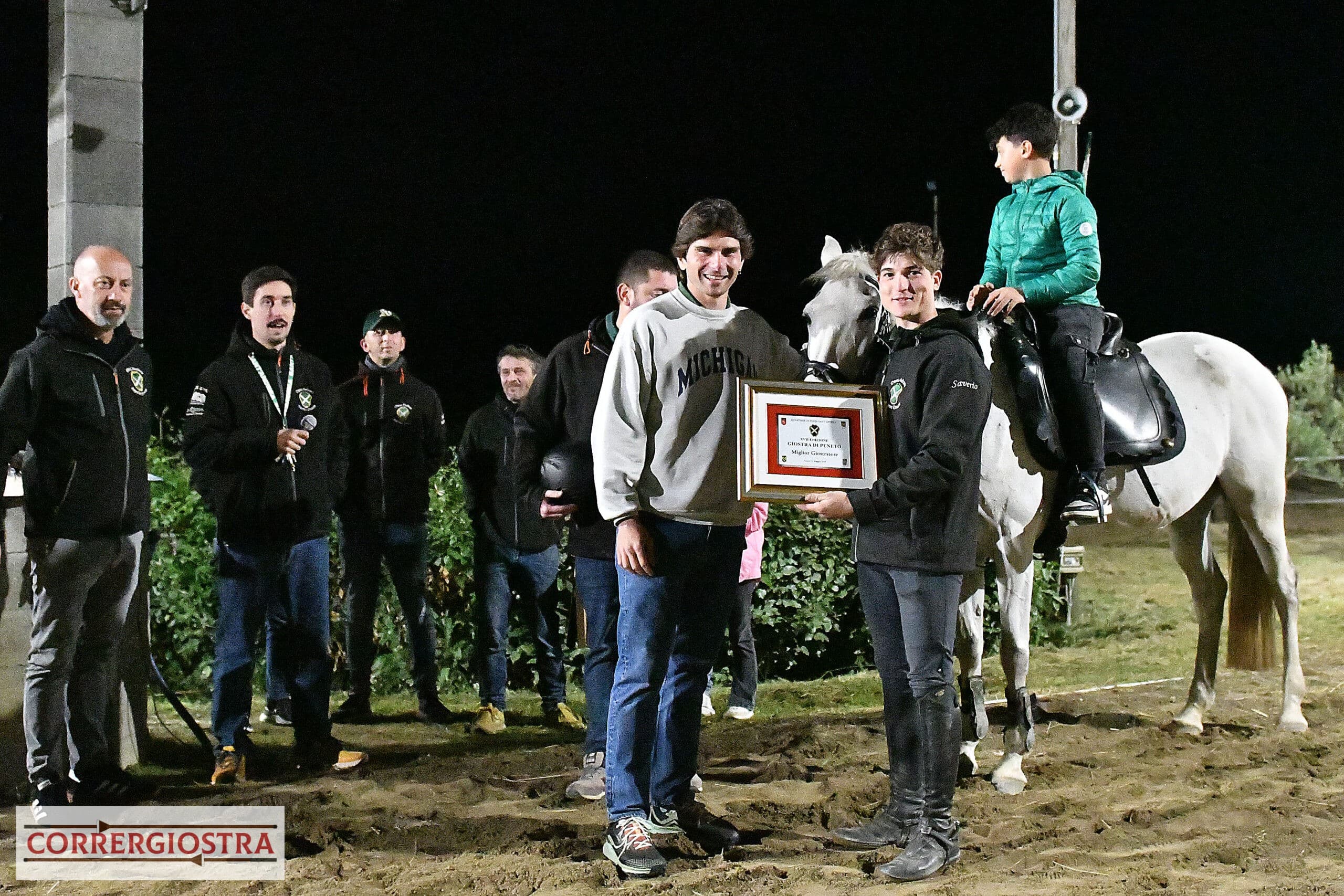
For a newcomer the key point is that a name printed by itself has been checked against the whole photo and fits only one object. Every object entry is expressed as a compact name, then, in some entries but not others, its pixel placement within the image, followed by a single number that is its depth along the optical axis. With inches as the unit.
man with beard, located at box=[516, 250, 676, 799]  181.2
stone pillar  204.8
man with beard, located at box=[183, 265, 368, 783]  198.8
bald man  169.8
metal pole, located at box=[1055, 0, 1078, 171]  338.0
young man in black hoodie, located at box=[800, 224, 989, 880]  146.2
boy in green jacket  206.5
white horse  208.5
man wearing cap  251.0
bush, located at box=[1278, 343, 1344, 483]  984.9
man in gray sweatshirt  151.2
